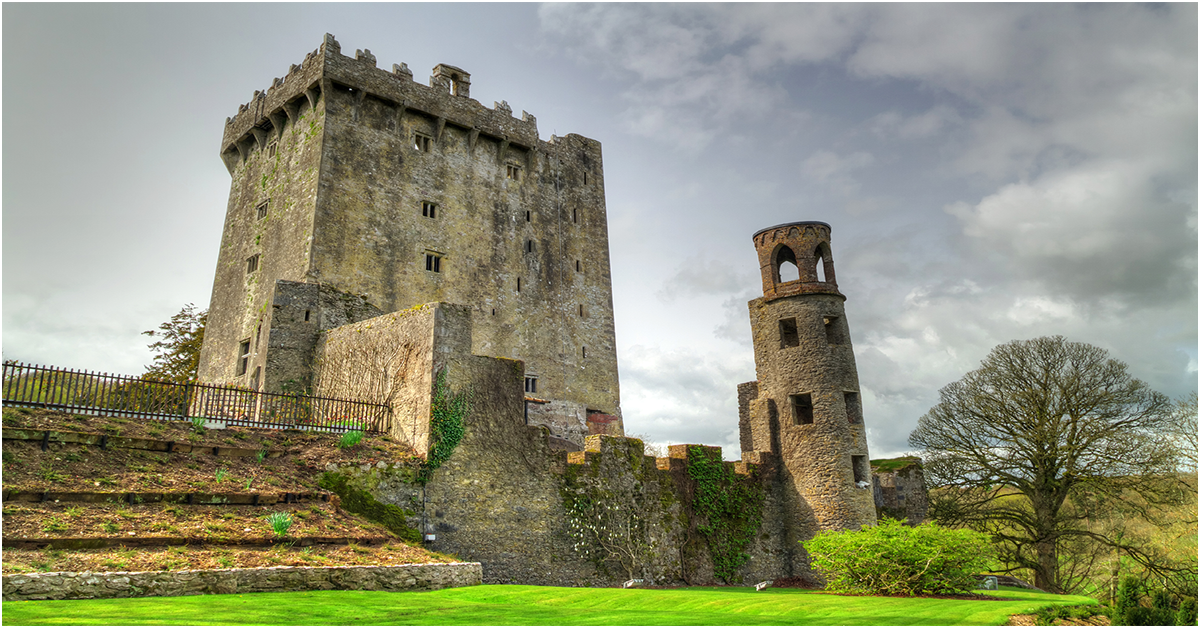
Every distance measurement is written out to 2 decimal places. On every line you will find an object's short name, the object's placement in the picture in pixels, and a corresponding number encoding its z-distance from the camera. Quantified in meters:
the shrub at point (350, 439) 17.02
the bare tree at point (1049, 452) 27.44
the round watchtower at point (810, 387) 23.94
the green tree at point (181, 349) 35.00
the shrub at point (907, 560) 17.25
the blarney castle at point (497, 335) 18.72
